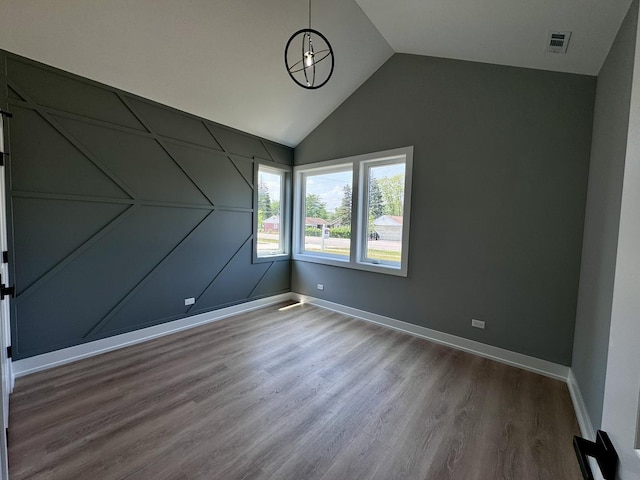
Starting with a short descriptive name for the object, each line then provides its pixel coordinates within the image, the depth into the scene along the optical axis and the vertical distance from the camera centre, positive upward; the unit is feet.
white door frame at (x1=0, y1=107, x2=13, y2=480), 6.39 -1.58
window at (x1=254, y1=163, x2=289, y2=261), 14.83 +0.60
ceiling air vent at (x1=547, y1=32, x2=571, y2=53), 7.12 +5.11
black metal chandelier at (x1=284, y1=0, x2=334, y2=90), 9.89 +6.41
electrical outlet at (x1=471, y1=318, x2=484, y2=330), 10.27 -3.55
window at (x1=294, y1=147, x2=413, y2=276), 12.44 +0.72
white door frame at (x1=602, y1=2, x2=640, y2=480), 1.63 -0.62
